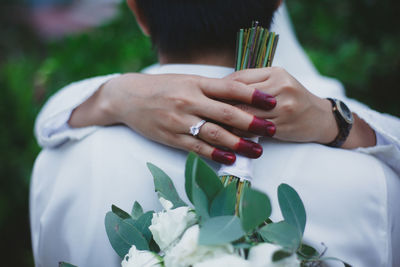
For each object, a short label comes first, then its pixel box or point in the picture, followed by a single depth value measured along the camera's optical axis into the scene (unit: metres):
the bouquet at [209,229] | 0.58
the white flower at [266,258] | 0.58
